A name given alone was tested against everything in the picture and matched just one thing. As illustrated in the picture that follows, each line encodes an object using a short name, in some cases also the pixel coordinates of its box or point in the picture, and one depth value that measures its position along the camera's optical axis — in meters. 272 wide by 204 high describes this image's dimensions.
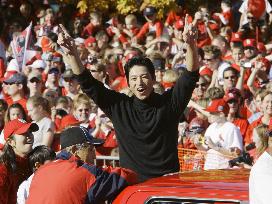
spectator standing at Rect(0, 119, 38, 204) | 13.01
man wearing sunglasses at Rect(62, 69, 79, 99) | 24.22
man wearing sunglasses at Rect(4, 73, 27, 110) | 22.58
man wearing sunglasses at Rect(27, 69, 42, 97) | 23.73
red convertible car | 9.66
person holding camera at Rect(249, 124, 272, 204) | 9.23
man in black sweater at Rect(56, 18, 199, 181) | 12.33
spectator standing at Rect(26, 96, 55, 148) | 18.58
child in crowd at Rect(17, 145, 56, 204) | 12.42
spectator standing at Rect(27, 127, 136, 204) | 10.52
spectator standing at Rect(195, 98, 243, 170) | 17.30
